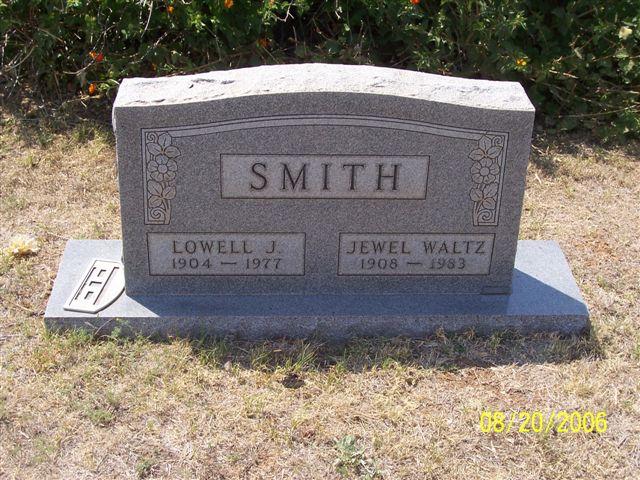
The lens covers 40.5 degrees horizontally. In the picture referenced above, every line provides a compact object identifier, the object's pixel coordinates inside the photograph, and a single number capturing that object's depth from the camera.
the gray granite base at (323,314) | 3.56
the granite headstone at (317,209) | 3.39
